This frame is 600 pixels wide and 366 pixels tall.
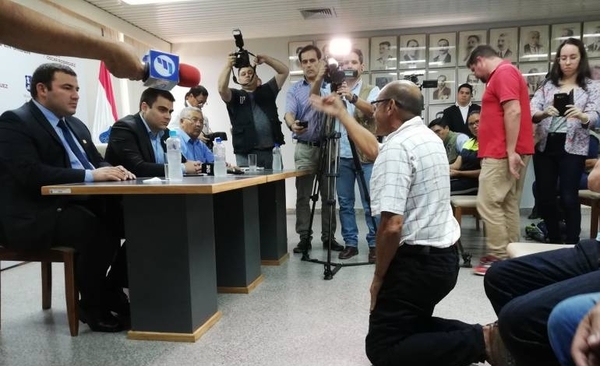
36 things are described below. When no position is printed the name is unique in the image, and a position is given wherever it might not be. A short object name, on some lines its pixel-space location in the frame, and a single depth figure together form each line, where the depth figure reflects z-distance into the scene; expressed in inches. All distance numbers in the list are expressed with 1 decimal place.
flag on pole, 158.7
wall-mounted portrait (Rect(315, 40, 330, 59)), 205.3
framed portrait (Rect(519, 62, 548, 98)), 193.2
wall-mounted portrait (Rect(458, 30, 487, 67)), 196.2
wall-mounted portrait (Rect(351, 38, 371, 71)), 204.5
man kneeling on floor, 52.9
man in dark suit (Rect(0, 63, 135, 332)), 71.6
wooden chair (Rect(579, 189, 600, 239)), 123.9
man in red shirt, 98.3
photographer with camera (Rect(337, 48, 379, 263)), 120.0
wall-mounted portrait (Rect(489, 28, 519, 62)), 193.0
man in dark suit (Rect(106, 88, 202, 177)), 93.4
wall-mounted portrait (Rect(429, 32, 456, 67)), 198.4
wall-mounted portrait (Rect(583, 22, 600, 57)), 186.5
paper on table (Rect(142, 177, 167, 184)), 72.6
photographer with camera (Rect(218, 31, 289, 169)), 132.4
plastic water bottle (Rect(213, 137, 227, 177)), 96.6
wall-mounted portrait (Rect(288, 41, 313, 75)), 208.5
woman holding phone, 108.7
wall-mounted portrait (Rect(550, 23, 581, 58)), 187.9
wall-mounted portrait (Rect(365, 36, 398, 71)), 203.0
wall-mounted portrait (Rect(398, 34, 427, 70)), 200.7
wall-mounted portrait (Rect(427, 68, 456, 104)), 200.2
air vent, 172.2
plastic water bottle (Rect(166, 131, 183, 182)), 82.2
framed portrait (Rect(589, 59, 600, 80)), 185.0
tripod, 108.4
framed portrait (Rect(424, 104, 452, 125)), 202.7
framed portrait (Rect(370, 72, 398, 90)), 204.6
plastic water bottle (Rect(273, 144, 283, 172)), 132.9
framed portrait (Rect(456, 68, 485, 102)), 198.5
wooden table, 66.3
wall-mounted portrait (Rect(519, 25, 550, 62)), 190.5
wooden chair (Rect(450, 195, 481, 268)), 113.1
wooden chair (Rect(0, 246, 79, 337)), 73.1
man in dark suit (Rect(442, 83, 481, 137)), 176.9
